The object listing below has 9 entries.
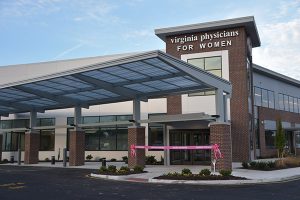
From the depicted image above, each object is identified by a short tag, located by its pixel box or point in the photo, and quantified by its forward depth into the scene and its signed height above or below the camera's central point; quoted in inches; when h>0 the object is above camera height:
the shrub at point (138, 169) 751.9 -81.3
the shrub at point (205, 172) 639.2 -75.9
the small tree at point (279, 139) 939.5 -9.7
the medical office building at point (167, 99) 740.9 +118.6
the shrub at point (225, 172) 622.1 -74.0
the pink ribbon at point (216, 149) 715.4 -30.6
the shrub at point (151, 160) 1060.3 -83.7
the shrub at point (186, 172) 651.6 -76.3
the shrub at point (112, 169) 731.9 -79.1
